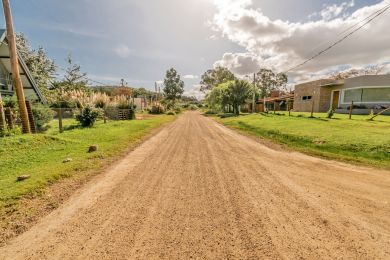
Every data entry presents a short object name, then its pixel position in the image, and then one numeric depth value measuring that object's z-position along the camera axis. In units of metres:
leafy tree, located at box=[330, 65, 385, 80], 61.79
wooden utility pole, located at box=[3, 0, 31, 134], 9.20
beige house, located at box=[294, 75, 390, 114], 21.86
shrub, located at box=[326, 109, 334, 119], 17.35
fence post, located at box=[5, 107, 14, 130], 9.79
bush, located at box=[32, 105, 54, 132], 11.70
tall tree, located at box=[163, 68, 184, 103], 78.81
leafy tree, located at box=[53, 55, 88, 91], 48.54
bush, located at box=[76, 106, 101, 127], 14.25
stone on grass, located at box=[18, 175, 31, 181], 5.01
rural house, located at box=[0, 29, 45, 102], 15.81
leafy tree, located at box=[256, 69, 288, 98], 79.44
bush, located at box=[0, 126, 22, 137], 9.03
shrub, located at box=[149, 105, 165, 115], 39.47
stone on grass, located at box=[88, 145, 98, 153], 7.96
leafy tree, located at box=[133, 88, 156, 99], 114.87
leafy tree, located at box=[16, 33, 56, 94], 24.72
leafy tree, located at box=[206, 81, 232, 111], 37.53
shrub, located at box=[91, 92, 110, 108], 18.48
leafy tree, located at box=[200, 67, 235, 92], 70.12
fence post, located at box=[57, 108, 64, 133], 11.86
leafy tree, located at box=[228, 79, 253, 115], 36.03
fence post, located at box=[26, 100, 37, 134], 10.74
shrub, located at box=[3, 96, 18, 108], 10.91
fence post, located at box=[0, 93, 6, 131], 9.16
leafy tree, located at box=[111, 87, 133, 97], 47.78
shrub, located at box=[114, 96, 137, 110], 21.36
